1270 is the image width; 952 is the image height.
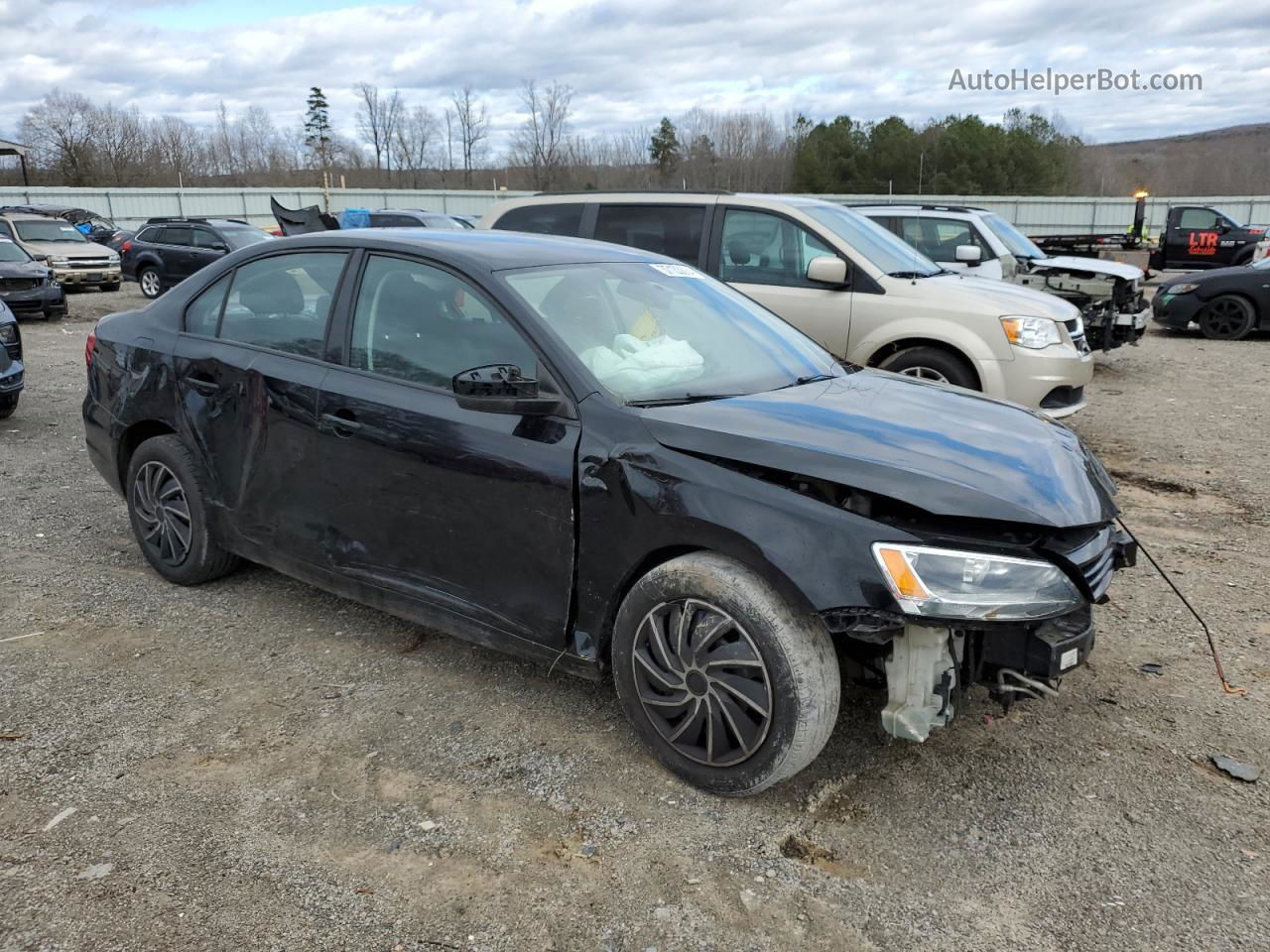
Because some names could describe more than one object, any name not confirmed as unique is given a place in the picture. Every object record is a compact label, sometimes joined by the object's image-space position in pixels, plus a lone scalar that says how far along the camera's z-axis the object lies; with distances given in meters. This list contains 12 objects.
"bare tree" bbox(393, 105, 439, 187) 72.56
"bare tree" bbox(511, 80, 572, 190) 65.81
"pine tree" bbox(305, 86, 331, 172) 83.06
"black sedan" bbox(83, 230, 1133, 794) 2.71
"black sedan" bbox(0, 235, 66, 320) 14.82
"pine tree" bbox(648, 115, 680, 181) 75.88
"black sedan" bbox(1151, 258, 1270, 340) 13.69
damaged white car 10.17
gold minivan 6.80
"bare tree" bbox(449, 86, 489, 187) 71.75
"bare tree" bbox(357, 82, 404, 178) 72.31
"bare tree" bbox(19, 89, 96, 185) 59.00
